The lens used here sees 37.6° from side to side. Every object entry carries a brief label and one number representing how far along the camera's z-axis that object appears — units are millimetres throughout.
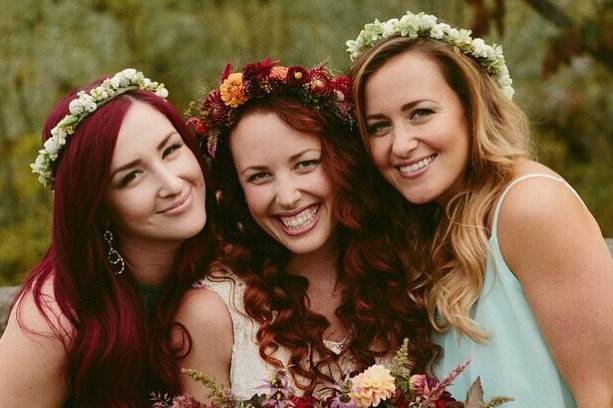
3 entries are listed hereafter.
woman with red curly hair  3408
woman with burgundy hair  3354
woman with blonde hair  3113
